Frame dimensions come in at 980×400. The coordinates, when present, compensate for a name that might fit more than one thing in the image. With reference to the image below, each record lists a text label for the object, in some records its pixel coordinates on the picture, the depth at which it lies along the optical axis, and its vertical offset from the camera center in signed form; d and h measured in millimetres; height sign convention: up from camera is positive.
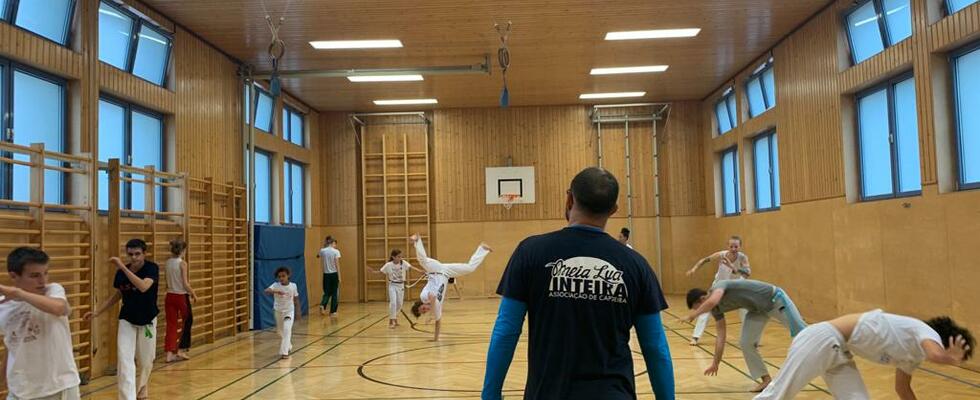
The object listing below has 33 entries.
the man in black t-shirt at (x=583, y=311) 2182 -266
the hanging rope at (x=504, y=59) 11531 +2861
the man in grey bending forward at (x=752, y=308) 6777 -876
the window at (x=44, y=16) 8320 +2820
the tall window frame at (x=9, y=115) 8133 +1519
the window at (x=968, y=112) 8805 +1311
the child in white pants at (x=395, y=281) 13820 -964
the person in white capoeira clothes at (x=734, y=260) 10312 -567
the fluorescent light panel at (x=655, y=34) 13250 +3622
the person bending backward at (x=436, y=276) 12047 -808
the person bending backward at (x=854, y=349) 4531 -869
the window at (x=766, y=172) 15461 +1101
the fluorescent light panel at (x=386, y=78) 16109 +3570
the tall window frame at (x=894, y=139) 10594 +1189
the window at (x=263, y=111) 15898 +2891
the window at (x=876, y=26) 10273 +2961
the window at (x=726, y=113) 17984 +2897
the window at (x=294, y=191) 18203 +1184
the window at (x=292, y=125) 18000 +2892
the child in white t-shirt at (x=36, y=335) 4301 -579
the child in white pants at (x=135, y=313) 6660 -726
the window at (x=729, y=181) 18250 +1086
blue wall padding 14430 -537
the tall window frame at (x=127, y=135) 10516 +1613
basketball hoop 19984 +841
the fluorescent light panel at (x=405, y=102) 19000 +3526
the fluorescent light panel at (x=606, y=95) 19000 +3537
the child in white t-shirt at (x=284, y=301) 10625 -1009
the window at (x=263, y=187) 16125 +1155
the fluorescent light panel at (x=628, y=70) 16078 +3575
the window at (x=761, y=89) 15539 +3010
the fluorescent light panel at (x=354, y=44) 13477 +3658
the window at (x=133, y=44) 10266 +3046
